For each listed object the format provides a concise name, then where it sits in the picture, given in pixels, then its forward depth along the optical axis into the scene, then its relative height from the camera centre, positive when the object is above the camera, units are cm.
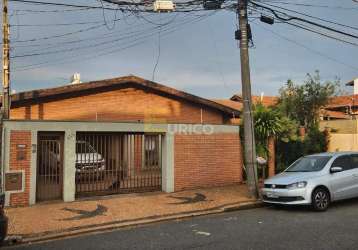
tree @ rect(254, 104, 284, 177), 1703 +121
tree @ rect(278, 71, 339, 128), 2984 +400
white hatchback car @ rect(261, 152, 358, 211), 1113 -58
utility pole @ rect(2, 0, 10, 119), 1331 +275
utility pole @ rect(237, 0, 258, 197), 1327 +174
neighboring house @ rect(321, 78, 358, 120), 4281 +548
